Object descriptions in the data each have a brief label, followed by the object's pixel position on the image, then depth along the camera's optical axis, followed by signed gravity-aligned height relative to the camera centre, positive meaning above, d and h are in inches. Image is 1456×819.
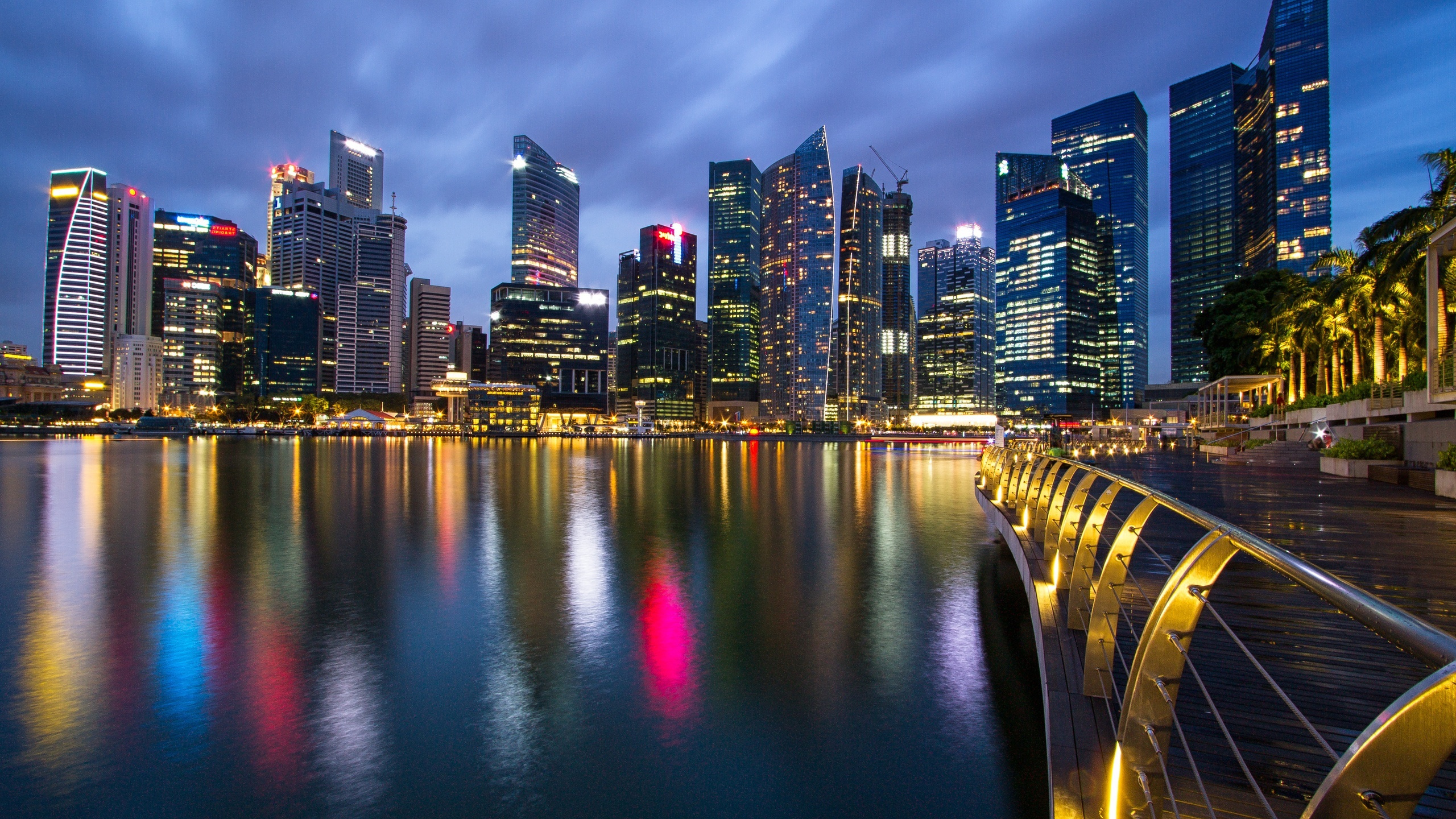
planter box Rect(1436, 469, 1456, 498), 622.8 -55.9
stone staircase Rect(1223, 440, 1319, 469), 1135.8 -59.3
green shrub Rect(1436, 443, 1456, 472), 629.3 -34.7
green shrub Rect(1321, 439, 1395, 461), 884.6 -37.0
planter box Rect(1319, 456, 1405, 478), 869.2 -60.3
